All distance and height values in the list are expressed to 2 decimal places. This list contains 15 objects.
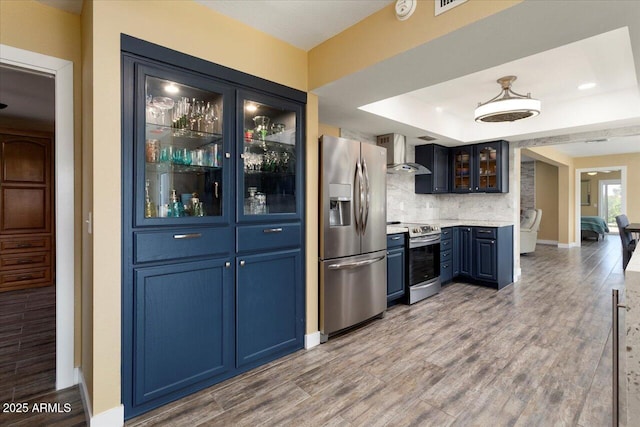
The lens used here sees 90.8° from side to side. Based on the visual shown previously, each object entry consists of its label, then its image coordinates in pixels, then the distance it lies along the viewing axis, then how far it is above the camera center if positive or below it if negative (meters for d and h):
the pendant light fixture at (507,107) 3.02 +1.02
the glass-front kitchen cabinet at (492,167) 4.89 +0.70
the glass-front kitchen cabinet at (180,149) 1.86 +0.42
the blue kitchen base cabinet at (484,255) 4.53 -0.65
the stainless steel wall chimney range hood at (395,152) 4.31 +0.82
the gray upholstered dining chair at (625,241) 3.93 -0.39
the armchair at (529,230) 7.33 -0.45
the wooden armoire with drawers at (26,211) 4.54 +0.02
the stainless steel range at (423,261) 3.86 -0.65
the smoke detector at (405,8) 1.91 +1.24
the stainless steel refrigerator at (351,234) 2.83 -0.21
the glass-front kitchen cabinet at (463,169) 5.22 +0.72
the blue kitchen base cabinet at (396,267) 3.60 -0.65
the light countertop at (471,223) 4.63 -0.18
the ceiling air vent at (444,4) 1.73 +1.16
